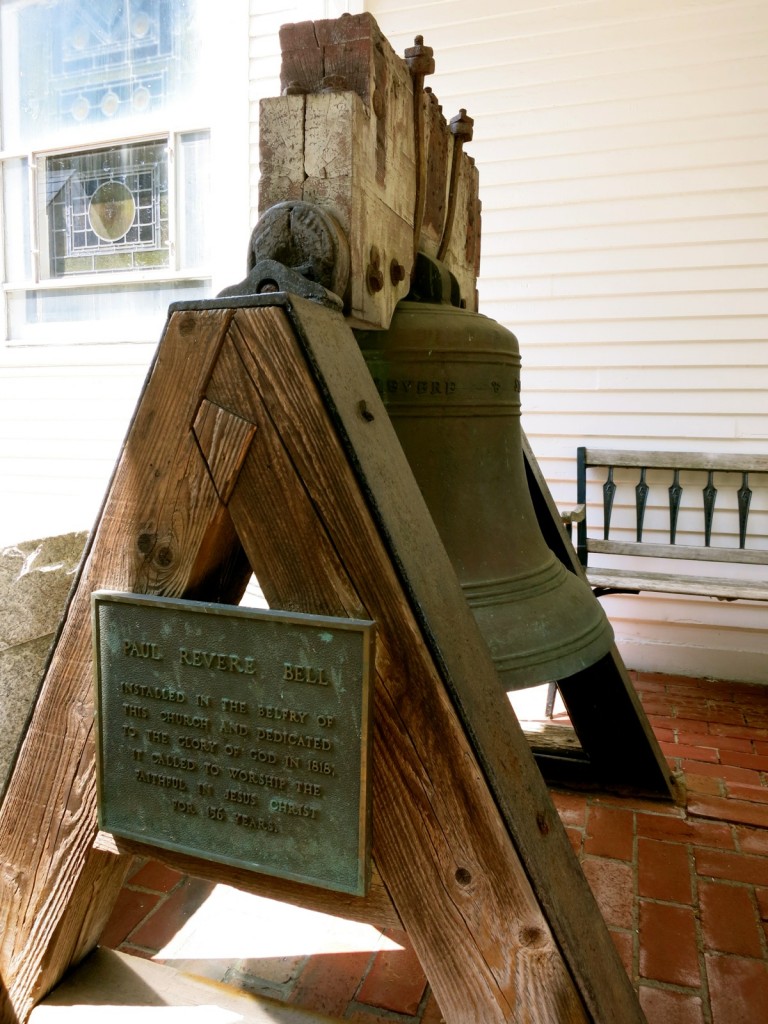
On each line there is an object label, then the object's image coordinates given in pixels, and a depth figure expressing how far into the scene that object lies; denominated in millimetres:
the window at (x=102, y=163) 4473
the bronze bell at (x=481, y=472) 1362
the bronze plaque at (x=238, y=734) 1044
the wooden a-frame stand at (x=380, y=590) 1016
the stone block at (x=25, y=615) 1858
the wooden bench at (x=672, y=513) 3381
